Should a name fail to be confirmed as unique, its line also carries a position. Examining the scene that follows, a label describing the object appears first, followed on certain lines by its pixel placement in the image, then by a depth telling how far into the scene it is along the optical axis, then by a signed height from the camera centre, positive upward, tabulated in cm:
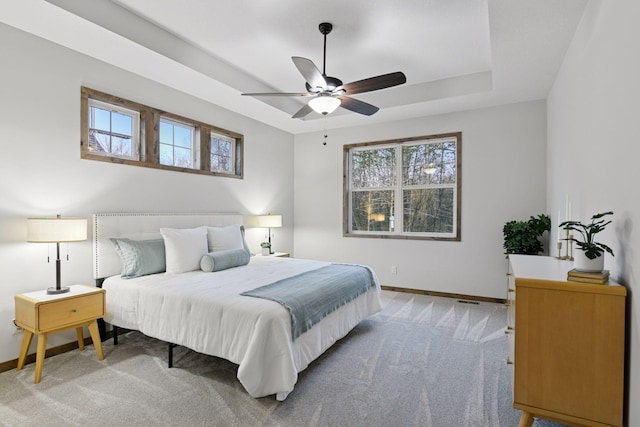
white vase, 161 -25
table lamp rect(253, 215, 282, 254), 494 -16
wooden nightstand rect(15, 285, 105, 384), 241 -80
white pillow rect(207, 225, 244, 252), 377 -33
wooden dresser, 150 -66
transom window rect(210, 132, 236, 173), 455 +81
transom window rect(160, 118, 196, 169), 388 +81
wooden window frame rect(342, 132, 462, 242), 468 +31
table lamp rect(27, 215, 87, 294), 249 -17
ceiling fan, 264 +107
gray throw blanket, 237 -66
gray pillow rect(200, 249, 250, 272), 332 -52
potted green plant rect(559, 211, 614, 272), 161 -21
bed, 214 -73
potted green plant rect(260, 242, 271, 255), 493 -56
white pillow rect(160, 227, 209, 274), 326 -40
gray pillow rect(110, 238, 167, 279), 309 -46
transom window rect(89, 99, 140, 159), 325 +82
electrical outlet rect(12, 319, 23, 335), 264 -97
